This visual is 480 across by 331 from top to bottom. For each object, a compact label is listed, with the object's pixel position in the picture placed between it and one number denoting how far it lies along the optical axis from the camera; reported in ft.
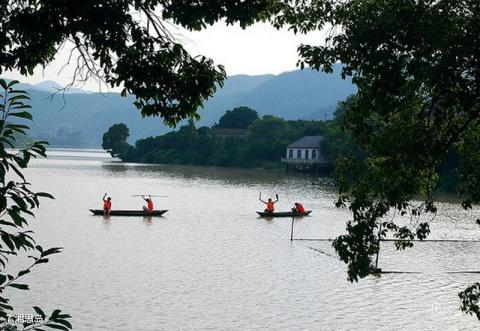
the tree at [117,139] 562.66
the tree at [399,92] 31.01
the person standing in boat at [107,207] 144.47
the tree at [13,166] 16.78
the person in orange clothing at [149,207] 148.45
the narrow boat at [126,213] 146.30
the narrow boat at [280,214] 153.17
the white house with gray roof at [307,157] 387.14
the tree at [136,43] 26.48
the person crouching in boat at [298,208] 155.53
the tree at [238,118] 558.89
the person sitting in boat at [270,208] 153.58
